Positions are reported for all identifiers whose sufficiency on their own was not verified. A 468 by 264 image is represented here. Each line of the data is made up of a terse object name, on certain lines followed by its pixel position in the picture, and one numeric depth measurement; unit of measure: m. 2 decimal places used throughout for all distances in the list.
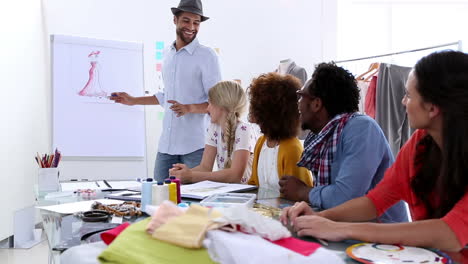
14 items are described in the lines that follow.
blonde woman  2.26
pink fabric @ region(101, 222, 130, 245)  0.90
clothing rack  2.82
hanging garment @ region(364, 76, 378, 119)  3.45
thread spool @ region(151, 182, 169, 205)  1.38
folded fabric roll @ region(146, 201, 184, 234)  0.85
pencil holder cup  1.93
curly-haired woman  1.98
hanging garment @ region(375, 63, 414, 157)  3.21
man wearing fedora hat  2.84
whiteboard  3.43
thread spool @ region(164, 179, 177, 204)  1.42
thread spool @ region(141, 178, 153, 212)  1.40
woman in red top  1.01
